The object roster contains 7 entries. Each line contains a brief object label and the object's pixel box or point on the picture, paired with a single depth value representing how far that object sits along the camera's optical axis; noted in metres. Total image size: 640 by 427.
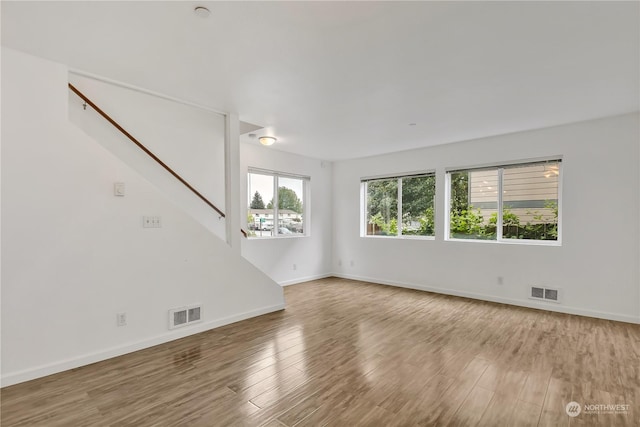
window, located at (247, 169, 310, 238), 5.48
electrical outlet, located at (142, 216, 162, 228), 3.09
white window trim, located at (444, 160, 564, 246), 4.36
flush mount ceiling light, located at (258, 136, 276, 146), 4.79
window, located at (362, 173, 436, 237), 5.69
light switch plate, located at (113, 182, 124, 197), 2.90
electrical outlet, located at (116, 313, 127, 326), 2.90
